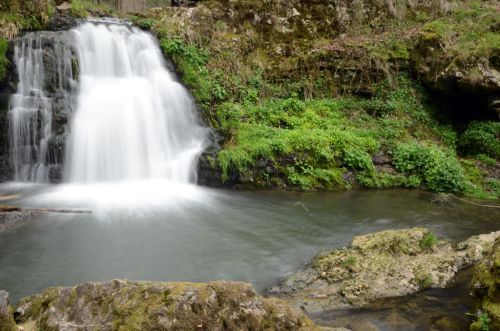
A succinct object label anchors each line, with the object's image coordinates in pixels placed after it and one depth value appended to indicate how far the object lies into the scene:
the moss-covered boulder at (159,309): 2.79
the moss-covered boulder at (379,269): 4.66
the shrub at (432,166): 10.40
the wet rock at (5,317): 2.54
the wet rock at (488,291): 3.76
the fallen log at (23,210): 7.06
